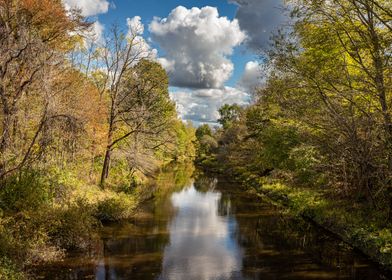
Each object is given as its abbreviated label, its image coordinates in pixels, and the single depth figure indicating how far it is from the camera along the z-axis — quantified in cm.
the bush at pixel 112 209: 2194
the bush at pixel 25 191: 1588
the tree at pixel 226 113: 10794
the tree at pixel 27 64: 1464
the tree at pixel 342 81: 1705
